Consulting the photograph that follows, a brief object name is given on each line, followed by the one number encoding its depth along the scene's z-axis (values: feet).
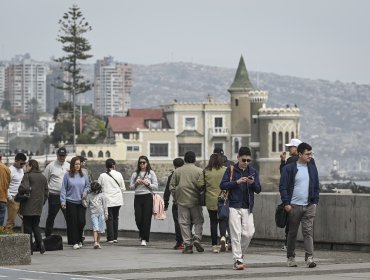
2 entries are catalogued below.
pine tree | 499.92
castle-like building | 552.82
